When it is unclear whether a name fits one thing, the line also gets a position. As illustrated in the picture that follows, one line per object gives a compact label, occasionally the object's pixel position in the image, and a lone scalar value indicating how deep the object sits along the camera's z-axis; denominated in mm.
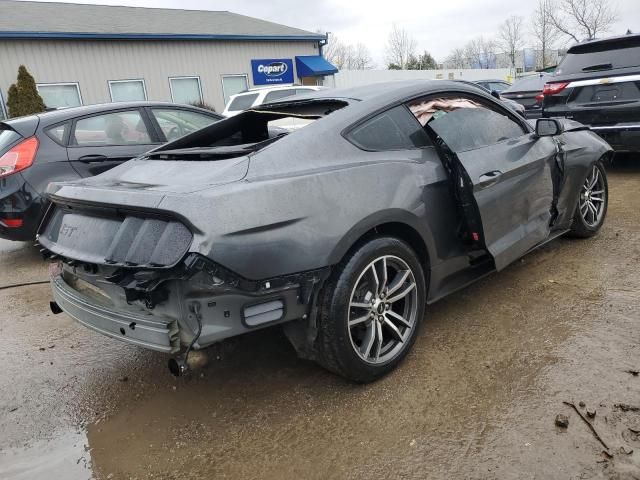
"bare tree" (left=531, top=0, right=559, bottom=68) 48600
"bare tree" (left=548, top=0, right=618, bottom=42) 42781
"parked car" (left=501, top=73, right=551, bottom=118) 9453
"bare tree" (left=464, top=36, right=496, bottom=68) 65938
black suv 6164
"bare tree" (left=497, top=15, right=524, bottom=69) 60656
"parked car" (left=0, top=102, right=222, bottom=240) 4848
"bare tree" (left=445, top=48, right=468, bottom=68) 71000
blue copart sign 21031
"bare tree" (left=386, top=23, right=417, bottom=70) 63281
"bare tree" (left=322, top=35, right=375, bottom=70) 64500
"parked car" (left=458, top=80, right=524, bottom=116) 9094
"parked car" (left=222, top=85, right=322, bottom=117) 11714
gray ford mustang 2230
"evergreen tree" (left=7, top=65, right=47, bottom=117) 14750
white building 16016
